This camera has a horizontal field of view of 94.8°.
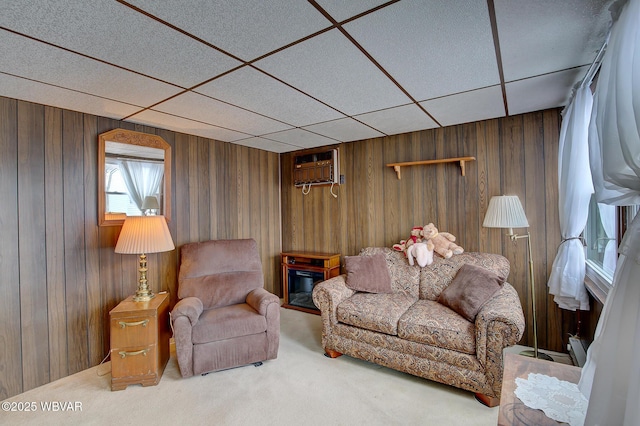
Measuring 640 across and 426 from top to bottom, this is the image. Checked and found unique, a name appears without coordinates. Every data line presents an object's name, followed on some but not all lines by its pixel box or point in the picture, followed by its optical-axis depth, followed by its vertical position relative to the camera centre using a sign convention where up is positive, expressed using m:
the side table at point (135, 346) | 2.33 -1.01
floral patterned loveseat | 2.05 -0.89
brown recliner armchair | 2.44 -0.86
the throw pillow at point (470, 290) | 2.32 -0.66
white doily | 1.23 -0.85
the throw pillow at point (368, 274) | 3.03 -0.63
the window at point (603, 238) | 1.93 -0.23
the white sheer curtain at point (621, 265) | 0.95 -0.19
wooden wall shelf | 3.08 +0.56
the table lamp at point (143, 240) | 2.50 -0.17
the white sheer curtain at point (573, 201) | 2.04 +0.06
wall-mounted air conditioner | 4.02 +0.68
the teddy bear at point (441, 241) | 3.01 -0.30
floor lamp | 2.48 -0.05
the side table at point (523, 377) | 1.23 -0.85
